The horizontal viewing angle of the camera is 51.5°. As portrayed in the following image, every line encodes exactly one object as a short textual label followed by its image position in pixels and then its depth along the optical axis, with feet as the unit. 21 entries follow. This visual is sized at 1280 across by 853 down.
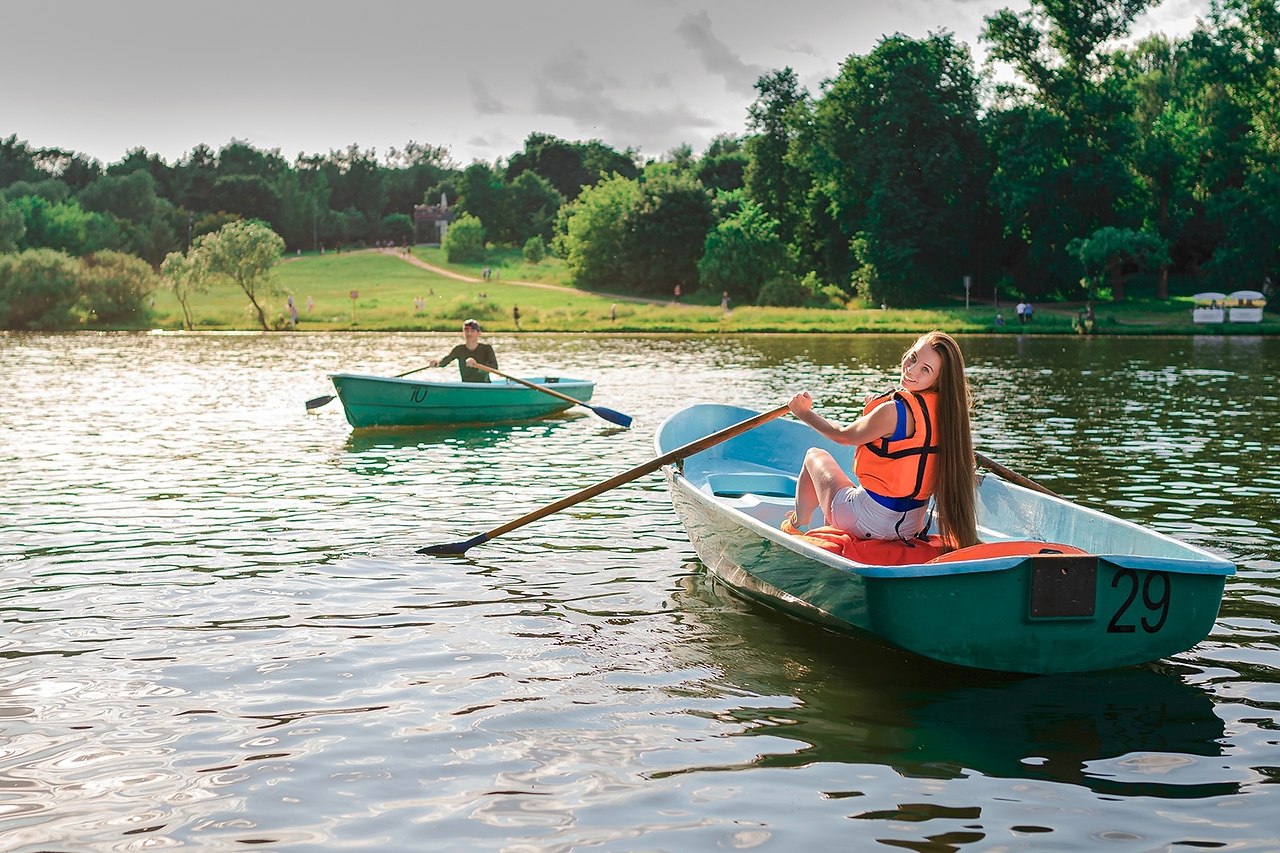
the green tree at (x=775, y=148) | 273.33
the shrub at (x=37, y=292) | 221.87
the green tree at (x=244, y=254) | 213.46
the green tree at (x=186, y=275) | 214.07
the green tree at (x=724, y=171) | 347.97
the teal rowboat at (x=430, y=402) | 64.75
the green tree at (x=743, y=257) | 245.45
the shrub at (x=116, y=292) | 226.38
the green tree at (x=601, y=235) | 278.05
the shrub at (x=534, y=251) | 341.82
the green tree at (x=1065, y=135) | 211.41
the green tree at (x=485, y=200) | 386.32
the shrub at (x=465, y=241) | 348.59
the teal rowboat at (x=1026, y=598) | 21.56
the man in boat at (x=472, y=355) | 68.54
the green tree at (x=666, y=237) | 270.67
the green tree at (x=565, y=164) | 430.61
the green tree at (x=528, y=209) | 384.68
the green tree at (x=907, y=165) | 226.58
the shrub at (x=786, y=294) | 233.35
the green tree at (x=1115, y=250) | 197.36
